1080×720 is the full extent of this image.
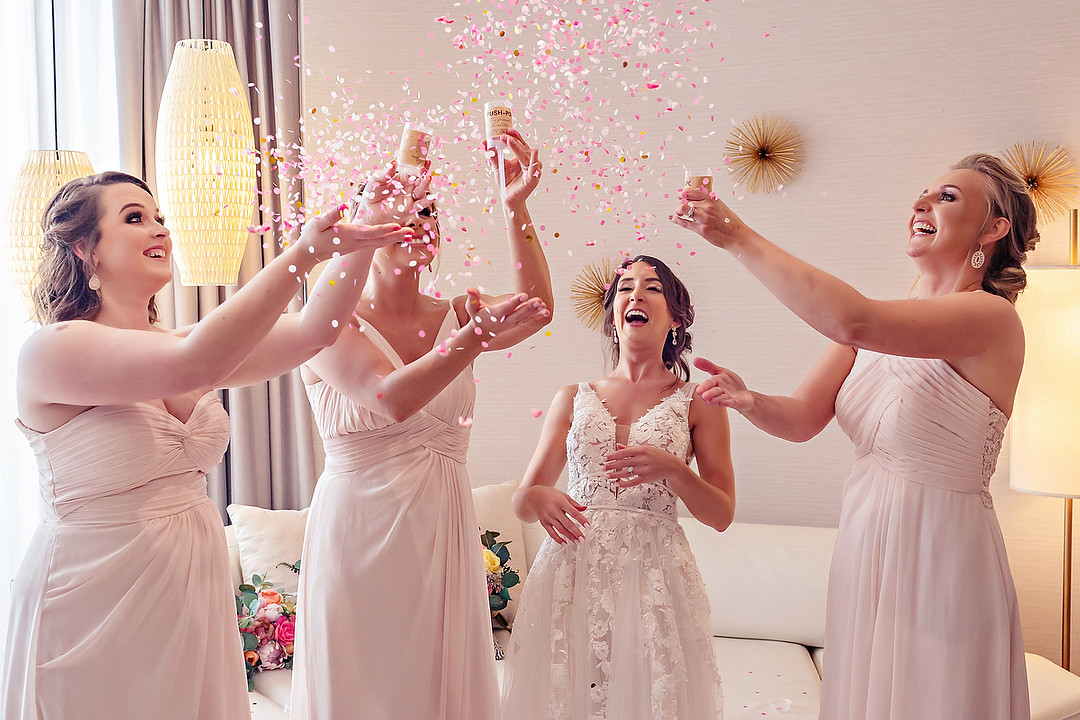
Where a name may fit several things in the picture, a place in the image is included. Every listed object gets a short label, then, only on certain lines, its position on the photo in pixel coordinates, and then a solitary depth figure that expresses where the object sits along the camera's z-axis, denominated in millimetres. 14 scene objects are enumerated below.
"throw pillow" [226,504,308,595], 3066
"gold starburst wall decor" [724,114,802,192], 3340
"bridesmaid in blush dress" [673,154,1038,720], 1631
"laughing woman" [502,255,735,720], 2045
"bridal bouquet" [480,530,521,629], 3080
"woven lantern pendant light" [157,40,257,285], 2627
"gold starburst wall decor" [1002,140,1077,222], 3084
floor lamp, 2789
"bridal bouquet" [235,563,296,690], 2850
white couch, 2773
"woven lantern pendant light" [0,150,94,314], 2613
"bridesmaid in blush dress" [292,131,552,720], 1772
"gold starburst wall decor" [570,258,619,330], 3508
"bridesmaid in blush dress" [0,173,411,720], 1483
